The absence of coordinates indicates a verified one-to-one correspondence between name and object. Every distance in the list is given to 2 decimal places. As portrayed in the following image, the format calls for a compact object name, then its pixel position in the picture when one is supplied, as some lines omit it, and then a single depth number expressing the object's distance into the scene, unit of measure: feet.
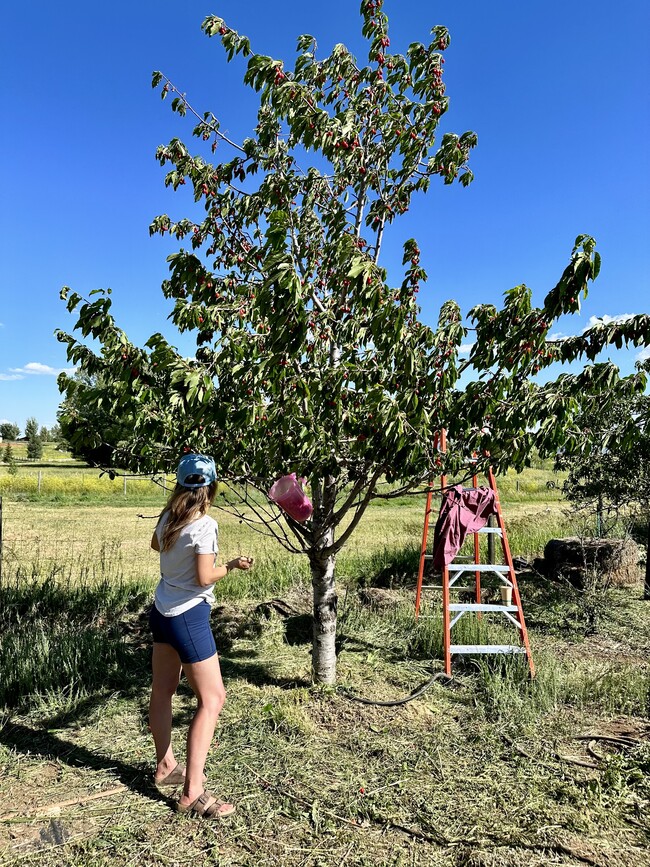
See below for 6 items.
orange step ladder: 16.38
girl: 9.75
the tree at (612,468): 22.39
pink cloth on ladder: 18.25
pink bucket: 14.07
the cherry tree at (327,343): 10.61
